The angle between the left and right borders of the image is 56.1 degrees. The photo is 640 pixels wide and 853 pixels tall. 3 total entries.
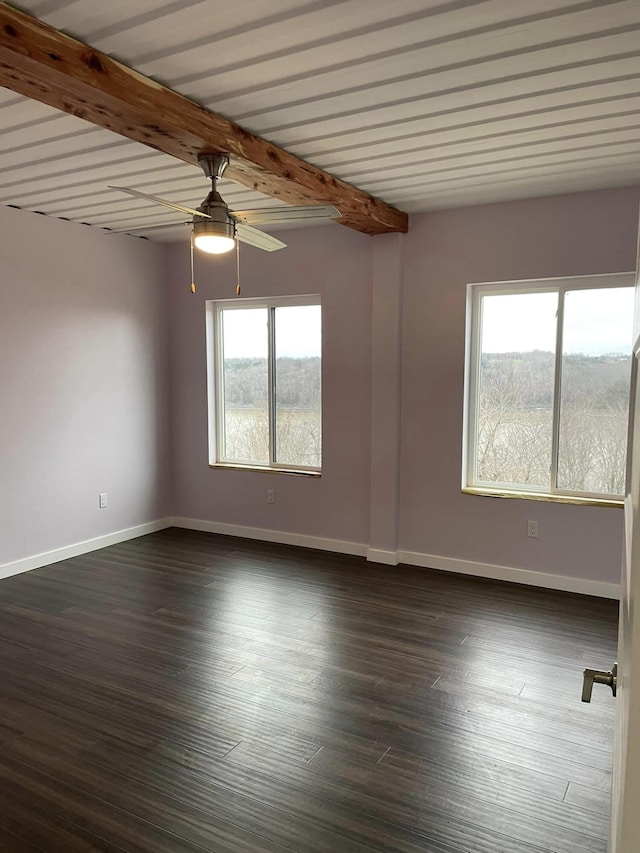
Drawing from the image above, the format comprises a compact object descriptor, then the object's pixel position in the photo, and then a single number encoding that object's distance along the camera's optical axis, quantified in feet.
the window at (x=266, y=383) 16.97
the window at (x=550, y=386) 13.12
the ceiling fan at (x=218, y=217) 8.94
